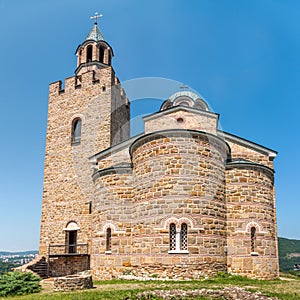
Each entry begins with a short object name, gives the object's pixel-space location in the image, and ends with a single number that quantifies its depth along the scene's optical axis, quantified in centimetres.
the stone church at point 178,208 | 1348
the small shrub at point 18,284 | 1258
